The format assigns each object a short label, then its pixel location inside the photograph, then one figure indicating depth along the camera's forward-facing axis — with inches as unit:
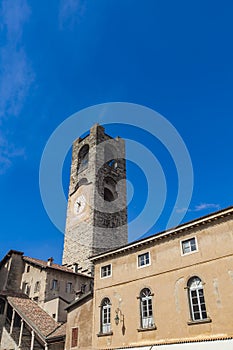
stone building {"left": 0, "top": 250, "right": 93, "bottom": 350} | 917.8
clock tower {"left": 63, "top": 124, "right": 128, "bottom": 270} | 1545.9
